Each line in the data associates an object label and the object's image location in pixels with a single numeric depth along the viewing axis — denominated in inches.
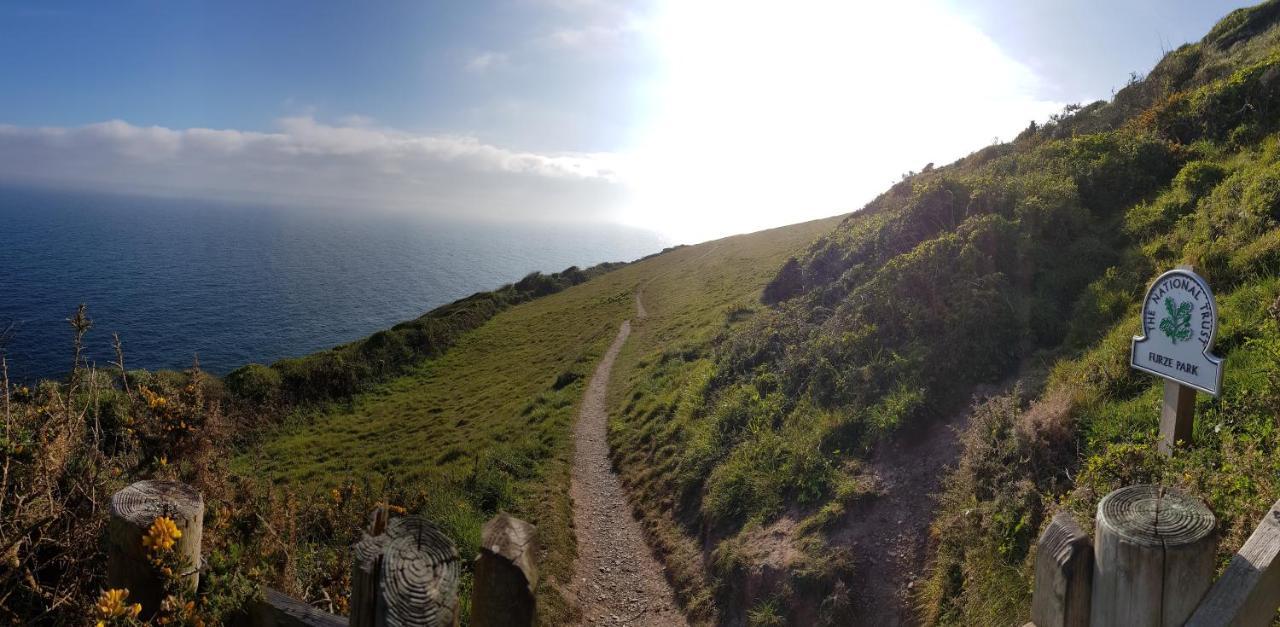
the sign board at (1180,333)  204.8
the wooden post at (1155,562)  85.0
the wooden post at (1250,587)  87.7
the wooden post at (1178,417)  219.6
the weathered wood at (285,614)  117.5
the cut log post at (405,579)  81.6
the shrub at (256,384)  1382.9
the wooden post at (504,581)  81.9
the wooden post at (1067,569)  89.7
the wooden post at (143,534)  108.5
